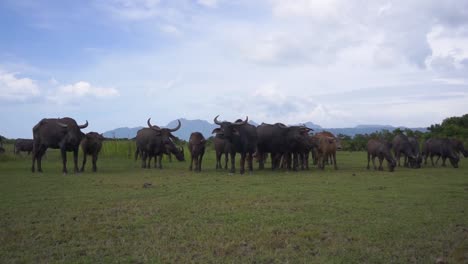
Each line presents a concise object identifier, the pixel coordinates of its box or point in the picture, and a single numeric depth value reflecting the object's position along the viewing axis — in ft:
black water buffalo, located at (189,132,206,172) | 69.51
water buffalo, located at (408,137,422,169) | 77.87
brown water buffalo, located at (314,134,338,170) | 74.59
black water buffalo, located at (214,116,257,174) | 64.59
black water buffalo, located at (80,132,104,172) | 68.23
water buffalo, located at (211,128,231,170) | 65.41
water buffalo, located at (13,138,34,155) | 111.24
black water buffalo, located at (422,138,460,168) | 79.46
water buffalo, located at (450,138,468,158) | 85.00
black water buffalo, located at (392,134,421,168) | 76.79
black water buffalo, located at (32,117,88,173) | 64.28
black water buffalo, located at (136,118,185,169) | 76.28
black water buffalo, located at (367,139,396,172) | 69.10
